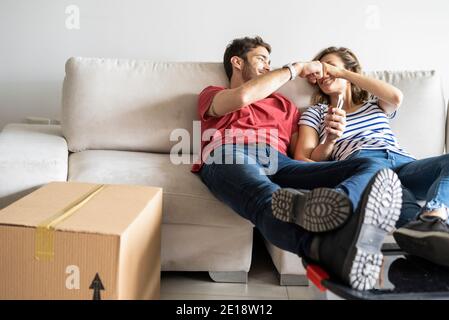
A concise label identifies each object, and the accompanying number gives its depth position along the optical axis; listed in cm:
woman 155
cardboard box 110
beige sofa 163
